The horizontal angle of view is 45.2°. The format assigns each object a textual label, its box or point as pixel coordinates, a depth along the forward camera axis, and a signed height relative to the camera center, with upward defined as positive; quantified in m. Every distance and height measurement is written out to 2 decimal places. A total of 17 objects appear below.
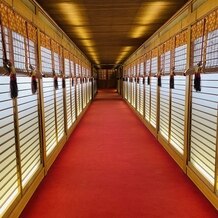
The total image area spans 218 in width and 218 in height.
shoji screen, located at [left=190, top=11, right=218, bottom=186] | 3.65 -0.44
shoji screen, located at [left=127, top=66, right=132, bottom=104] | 15.87 -0.82
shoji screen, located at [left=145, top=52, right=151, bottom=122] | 9.02 -0.65
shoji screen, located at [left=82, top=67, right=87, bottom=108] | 13.96 -0.69
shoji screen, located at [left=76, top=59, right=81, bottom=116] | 11.07 -0.73
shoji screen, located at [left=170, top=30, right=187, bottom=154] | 5.12 -0.47
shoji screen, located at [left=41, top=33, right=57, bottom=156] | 5.27 -0.44
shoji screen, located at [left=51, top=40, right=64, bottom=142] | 6.40 -0.47
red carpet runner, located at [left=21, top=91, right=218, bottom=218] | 3.51 -1.84
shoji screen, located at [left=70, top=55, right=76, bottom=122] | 9.45 -0.67
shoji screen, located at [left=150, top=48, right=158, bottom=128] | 7.89 -0.42
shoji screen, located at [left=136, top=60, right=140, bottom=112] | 12.13 -0.50
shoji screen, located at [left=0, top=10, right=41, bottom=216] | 3.07 -0.61
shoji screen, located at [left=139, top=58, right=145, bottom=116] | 10.77 -0.68
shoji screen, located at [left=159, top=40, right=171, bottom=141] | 6.38 -0.42
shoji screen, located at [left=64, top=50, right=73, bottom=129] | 8.15 -0.42
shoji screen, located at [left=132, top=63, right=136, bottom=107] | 13.63 -0.78
